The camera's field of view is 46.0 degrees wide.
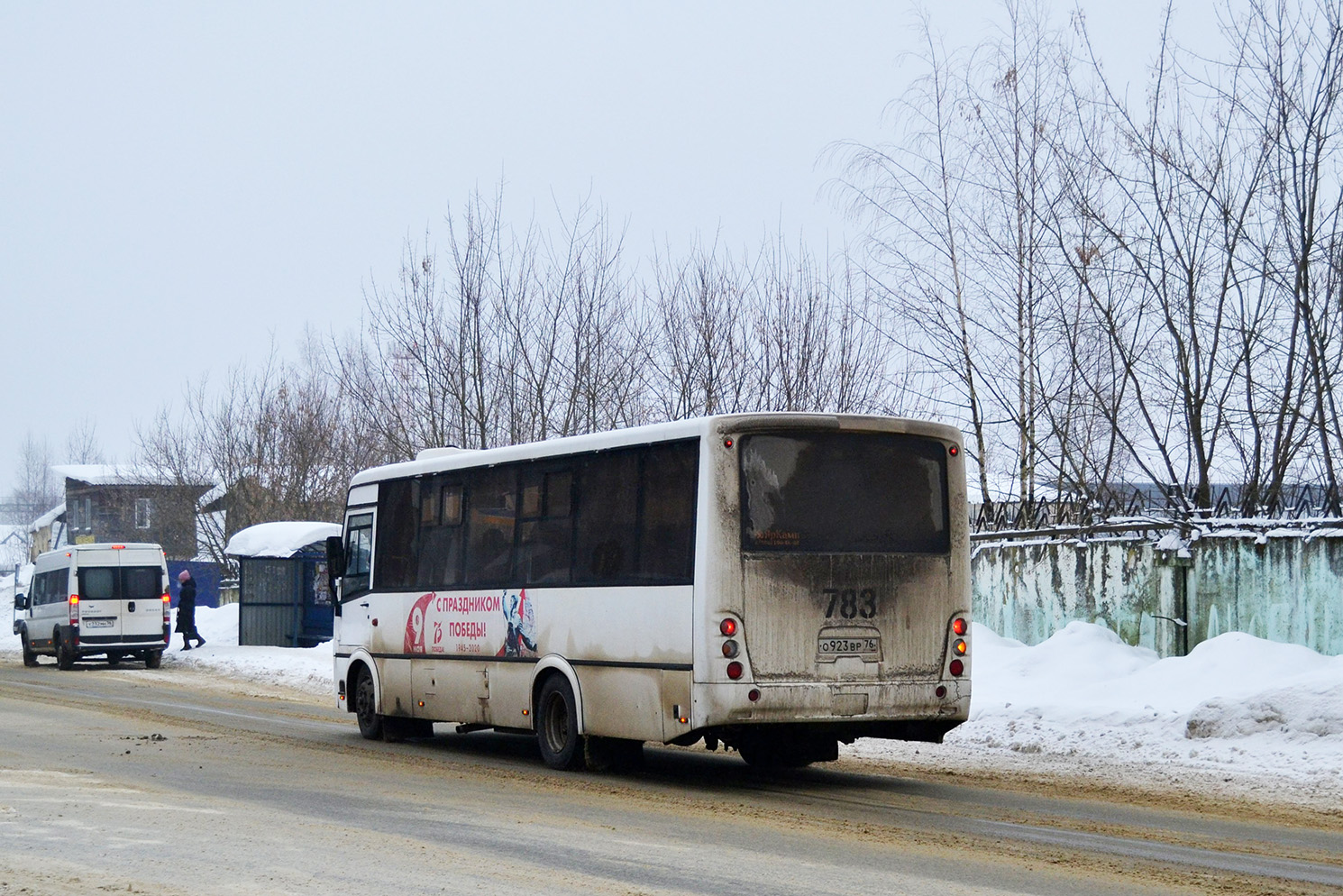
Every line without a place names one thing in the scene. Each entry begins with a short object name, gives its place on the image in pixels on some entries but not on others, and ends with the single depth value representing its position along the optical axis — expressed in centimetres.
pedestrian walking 3653
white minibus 3278
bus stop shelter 3578
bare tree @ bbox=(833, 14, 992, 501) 2122
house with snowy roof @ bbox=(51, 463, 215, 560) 6338
